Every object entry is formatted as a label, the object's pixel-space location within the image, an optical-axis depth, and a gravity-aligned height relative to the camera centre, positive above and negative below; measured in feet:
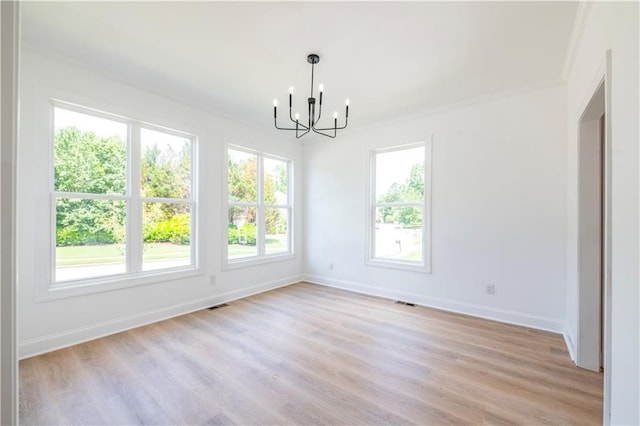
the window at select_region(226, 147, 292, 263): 14.03 +0.34
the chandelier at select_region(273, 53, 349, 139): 8.46 +4.65
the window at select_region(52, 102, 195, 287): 9.06 +0.52
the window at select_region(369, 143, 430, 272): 13.21 +0.24
